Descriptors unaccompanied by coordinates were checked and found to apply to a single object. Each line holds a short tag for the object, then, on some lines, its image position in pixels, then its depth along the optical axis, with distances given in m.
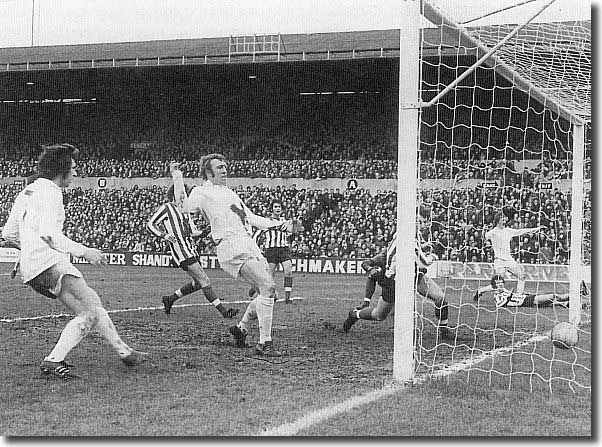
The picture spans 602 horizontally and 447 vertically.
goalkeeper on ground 8.05
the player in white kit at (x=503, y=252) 13.20
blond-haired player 7.76
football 6.43
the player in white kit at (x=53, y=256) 6.22
